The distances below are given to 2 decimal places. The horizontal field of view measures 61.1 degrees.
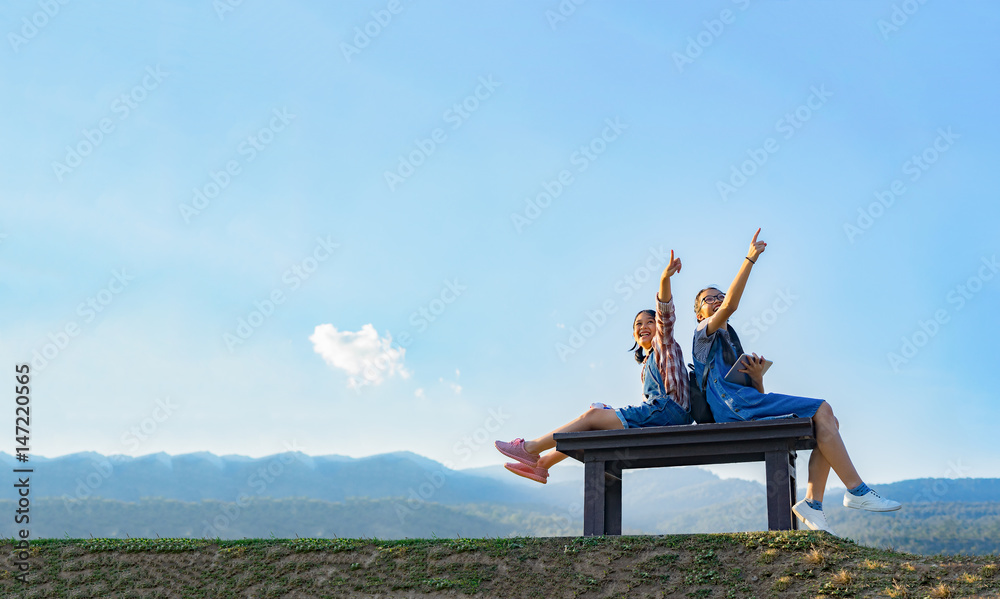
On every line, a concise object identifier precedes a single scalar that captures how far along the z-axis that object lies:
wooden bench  7.26
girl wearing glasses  7.23
